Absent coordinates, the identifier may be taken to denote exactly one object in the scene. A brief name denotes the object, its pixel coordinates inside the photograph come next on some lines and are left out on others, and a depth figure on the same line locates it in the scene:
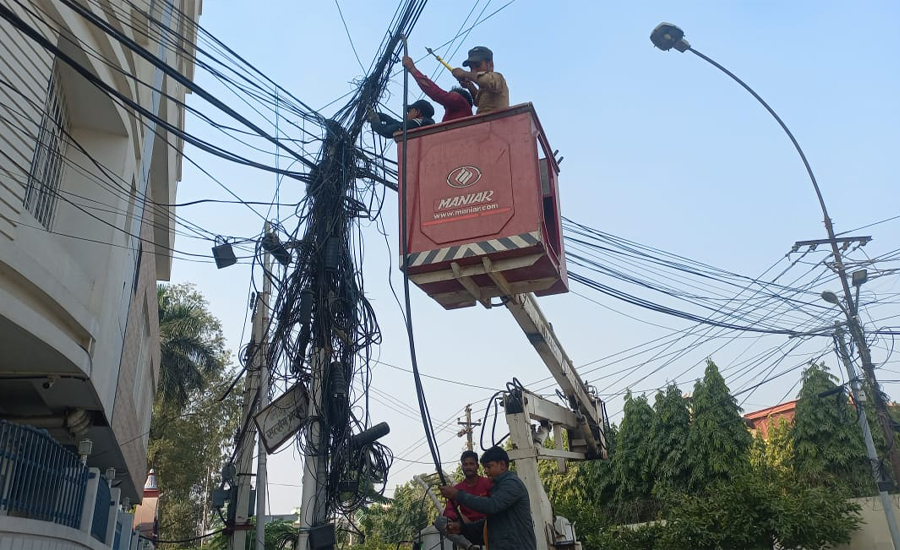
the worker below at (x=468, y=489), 5.91
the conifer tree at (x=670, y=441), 25.05
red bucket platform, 6.30
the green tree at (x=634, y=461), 25.73
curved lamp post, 14.90
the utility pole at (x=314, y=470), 6.53
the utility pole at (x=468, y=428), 29.95
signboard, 7.00
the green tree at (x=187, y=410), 29.27
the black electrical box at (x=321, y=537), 6.46
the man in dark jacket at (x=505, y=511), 5.22
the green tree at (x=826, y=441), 25.12
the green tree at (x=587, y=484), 26.02
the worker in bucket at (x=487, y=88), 7.09
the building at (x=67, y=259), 6.29
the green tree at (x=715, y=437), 24.33
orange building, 41.45
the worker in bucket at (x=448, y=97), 7.15
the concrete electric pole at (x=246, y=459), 9.34
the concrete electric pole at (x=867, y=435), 15.40
